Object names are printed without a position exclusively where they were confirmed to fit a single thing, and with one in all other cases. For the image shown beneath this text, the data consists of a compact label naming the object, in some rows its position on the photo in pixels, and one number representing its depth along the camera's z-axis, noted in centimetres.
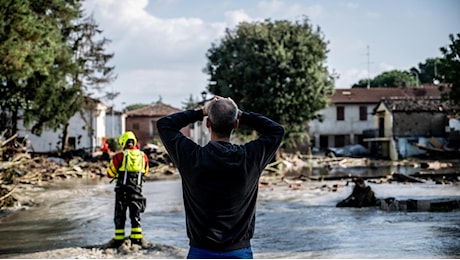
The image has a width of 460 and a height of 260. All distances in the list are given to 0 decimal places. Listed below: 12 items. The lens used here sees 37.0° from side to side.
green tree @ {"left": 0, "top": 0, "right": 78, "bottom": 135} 1936
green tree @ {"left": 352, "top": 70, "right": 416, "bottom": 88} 10124
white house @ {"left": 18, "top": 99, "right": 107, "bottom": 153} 6258
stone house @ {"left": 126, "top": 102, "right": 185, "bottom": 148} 9212
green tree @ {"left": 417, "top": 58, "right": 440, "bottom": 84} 10454
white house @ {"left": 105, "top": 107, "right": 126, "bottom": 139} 8453
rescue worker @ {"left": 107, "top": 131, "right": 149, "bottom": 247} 1143
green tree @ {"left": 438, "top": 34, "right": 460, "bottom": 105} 2700
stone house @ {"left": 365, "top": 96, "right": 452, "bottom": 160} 5762
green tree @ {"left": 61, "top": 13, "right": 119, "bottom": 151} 5034
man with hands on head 414
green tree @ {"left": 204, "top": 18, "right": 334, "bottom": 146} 5072
